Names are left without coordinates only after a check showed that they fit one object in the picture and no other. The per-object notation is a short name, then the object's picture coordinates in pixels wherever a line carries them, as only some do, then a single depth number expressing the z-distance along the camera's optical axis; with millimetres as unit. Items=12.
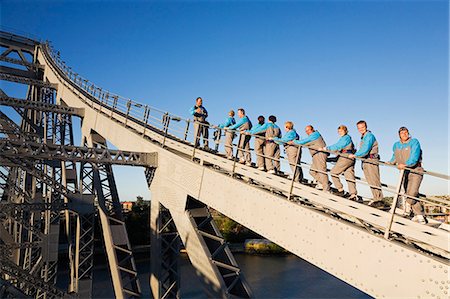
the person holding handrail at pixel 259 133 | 7629
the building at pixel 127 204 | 86325
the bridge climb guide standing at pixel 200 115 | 9623
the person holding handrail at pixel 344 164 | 5371
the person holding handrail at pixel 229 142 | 8383
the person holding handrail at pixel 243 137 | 7750
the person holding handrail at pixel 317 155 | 5688
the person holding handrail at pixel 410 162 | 4453
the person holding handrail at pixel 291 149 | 5945
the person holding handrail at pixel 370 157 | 4992
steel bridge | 4145
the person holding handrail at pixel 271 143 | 7016
